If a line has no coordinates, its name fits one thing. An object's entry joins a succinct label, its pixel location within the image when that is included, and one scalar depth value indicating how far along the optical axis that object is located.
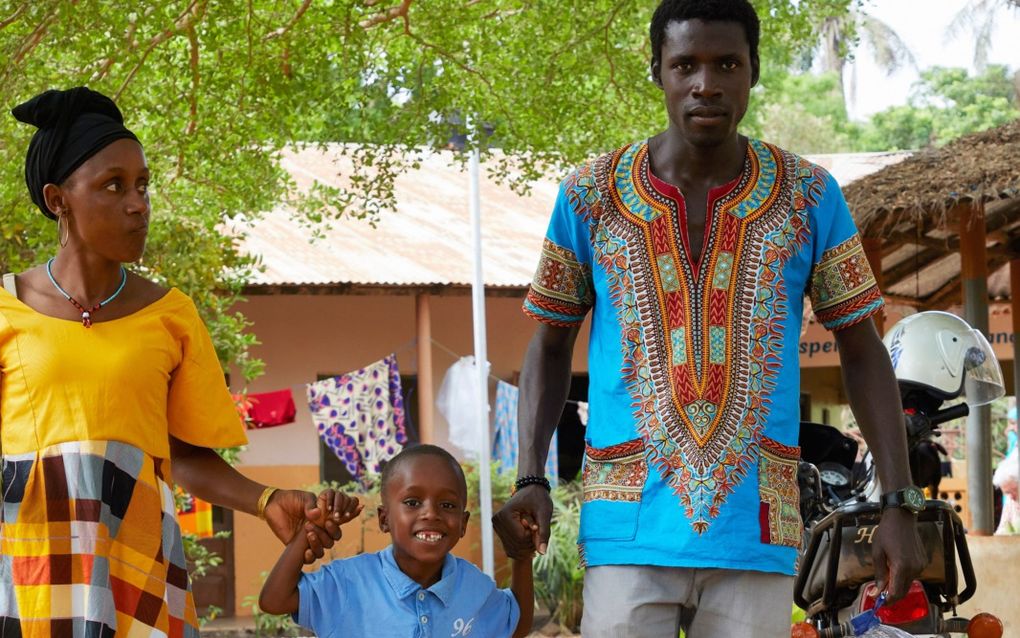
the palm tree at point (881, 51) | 41.50
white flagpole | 10.99
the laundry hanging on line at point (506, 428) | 13.67
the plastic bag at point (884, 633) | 4.14
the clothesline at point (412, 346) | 13.80
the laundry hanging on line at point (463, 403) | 13.49
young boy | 3.18
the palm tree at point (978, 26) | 37.88
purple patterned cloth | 12.54
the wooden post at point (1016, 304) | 10.02
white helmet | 5.78
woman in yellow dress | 2.64
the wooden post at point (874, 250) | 9.36
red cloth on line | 12.75
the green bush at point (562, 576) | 12.09
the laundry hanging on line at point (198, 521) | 11.19
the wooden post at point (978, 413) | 9.11
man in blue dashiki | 2.85
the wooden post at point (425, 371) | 12.84
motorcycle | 4.59
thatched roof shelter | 8.60
